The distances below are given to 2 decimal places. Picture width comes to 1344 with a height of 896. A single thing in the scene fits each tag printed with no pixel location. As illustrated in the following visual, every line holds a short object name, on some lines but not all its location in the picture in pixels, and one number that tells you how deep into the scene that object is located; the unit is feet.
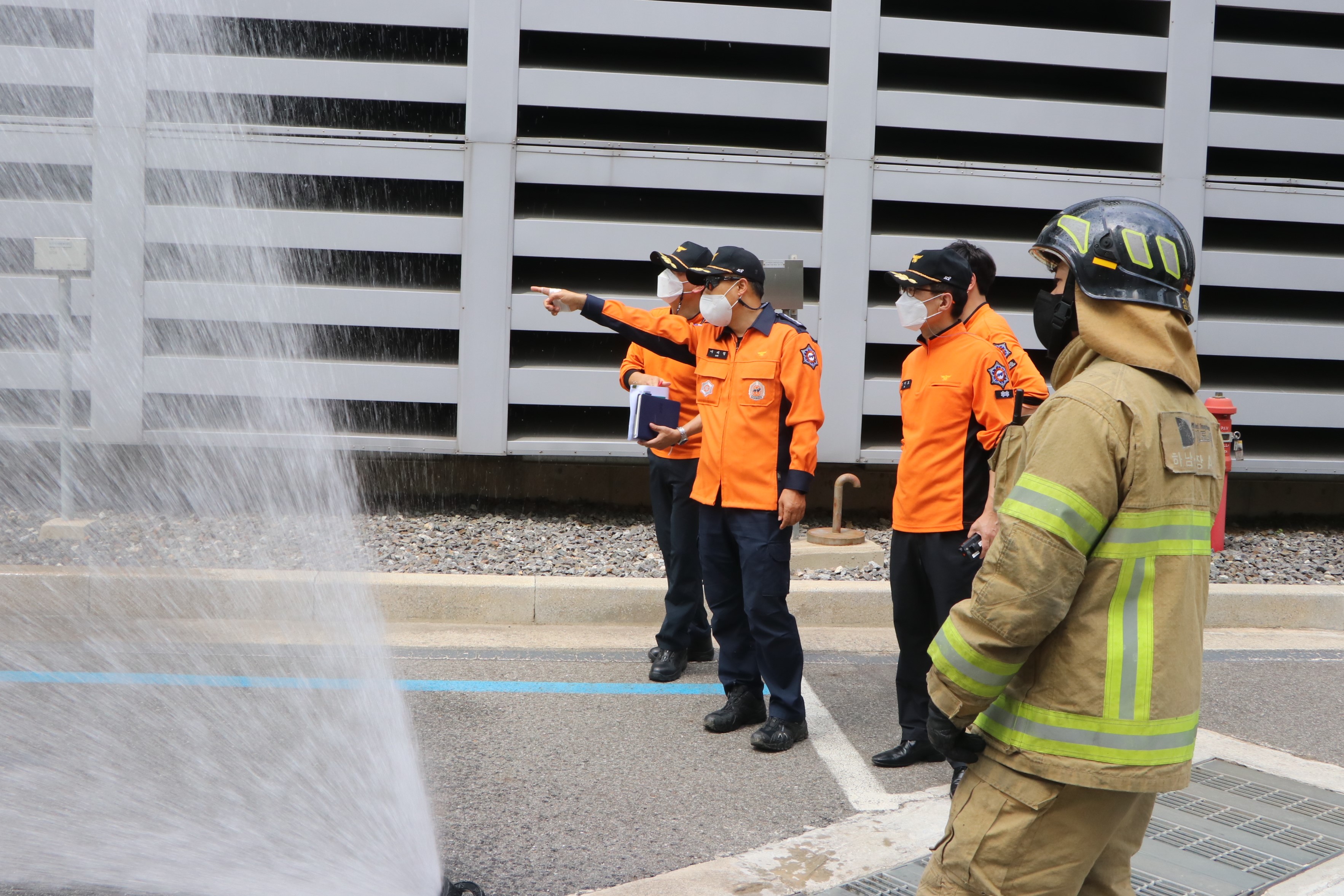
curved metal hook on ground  24.13
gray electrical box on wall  25.04
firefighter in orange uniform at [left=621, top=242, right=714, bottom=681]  19.06
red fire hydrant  26.89
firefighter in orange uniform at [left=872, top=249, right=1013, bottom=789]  14.70
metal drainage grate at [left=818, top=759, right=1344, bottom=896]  11.47
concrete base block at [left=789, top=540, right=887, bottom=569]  25.36
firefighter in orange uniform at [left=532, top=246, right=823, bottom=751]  15.80
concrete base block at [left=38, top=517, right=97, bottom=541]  23.58
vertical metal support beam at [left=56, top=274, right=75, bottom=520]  23.65
